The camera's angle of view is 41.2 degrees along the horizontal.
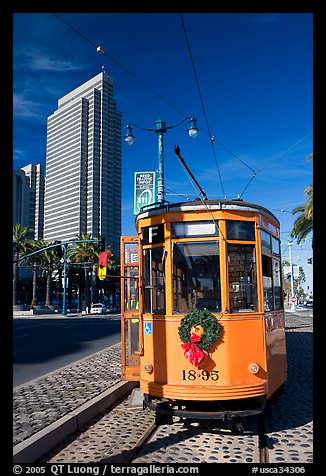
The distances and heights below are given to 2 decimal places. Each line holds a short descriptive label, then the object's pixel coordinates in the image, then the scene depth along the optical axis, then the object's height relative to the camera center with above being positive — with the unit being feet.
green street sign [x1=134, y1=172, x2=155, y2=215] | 39.68 +9.17
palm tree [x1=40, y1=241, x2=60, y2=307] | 183.21 +12.45
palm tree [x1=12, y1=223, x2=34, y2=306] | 158.38 +18.47
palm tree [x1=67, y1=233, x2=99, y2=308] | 178.09 +14.65
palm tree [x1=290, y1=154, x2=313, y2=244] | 85.35 +13.08
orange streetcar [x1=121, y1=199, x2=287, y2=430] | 18.06 -1.06
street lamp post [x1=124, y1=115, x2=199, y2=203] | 41.06 +14.37
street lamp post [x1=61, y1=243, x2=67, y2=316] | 153.17 -6.37
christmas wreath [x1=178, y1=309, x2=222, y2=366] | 18.02 -1.93
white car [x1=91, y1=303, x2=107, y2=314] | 178.61 -8.44
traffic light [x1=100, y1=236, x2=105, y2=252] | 73.51 +7.71
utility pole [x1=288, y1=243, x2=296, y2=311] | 141.01 -7.12
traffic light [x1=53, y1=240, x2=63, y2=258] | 100.50 +9.40
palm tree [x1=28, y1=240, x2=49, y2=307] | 175.71 +13.31
